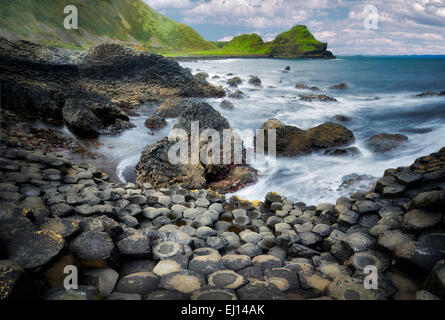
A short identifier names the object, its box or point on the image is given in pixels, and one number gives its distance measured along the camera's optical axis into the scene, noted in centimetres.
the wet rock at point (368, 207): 362
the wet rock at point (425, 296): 168
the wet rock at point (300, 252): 300
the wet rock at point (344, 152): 817
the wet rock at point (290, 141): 815
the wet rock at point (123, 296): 166
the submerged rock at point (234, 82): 2388
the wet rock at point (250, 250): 305
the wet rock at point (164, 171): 563
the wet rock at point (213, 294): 171
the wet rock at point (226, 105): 1512
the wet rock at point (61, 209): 292
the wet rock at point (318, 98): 1702
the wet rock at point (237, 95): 1865
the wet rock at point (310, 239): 324
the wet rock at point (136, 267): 224
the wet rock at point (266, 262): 252
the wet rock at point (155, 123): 1069
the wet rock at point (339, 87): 2364
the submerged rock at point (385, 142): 848
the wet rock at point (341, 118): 1265
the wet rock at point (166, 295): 172
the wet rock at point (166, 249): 252
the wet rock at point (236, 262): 239
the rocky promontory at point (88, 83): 871
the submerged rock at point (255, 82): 2494
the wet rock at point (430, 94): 1767
